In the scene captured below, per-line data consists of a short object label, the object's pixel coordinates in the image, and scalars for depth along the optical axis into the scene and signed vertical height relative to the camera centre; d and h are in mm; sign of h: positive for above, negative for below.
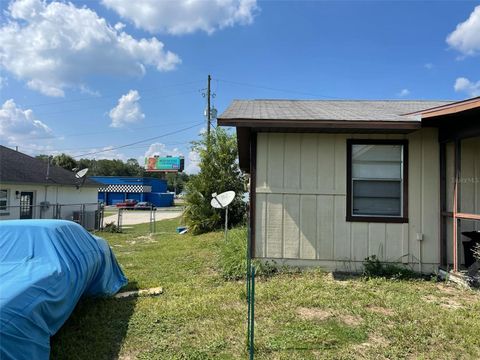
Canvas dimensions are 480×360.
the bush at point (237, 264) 6730 -1288
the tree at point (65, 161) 53669 +4454
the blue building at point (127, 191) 53844 +280
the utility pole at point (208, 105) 24894 +6215
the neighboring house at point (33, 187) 16780 +216
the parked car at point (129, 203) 46362 -1276
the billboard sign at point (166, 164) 73600 +5817
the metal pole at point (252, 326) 3373 -1215
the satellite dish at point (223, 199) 11602 -151
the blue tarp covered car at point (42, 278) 2922 -884
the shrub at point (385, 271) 6453 -1270
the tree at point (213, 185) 16094 +419
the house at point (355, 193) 6730 +67
